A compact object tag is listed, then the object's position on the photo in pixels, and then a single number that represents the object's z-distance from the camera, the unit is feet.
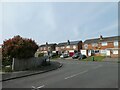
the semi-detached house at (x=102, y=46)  94.56
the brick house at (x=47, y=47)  141.06
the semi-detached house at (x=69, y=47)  121.41
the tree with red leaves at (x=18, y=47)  36.55
